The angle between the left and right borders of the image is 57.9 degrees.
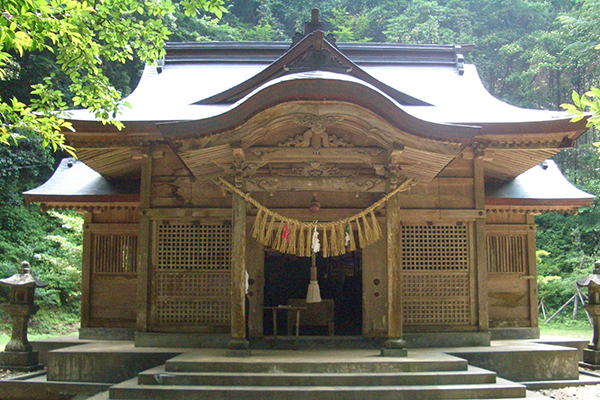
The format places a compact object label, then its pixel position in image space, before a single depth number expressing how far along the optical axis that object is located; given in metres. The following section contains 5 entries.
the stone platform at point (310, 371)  6.64
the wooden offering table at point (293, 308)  8.59
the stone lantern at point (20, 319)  9.86
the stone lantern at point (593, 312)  10.24
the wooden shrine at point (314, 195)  7.73
